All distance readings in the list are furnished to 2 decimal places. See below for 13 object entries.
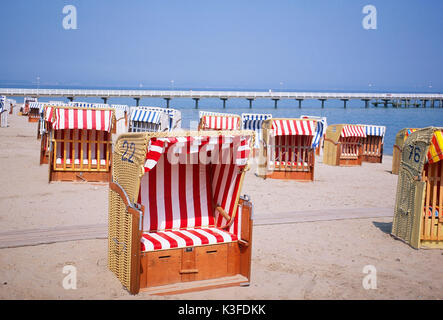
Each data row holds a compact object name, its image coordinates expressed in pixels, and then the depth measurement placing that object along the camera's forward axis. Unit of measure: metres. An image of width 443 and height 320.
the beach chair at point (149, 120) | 20.88
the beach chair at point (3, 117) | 30.38
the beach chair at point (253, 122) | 22.80
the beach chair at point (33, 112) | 35.50
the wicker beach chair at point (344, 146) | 19.25
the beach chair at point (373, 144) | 21.14
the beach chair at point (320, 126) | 20.25
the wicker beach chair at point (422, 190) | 7.38
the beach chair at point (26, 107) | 45.50
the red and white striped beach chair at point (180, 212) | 5.45
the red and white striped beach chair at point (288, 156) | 14.38
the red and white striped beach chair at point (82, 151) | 11.98
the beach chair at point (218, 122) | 20.64
